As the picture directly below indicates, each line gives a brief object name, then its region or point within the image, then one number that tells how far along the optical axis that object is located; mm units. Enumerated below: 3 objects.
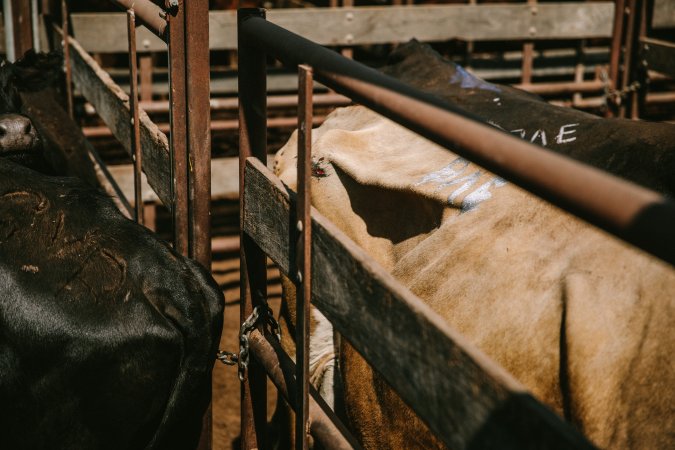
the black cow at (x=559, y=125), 1779
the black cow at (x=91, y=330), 1746
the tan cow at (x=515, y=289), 1449
